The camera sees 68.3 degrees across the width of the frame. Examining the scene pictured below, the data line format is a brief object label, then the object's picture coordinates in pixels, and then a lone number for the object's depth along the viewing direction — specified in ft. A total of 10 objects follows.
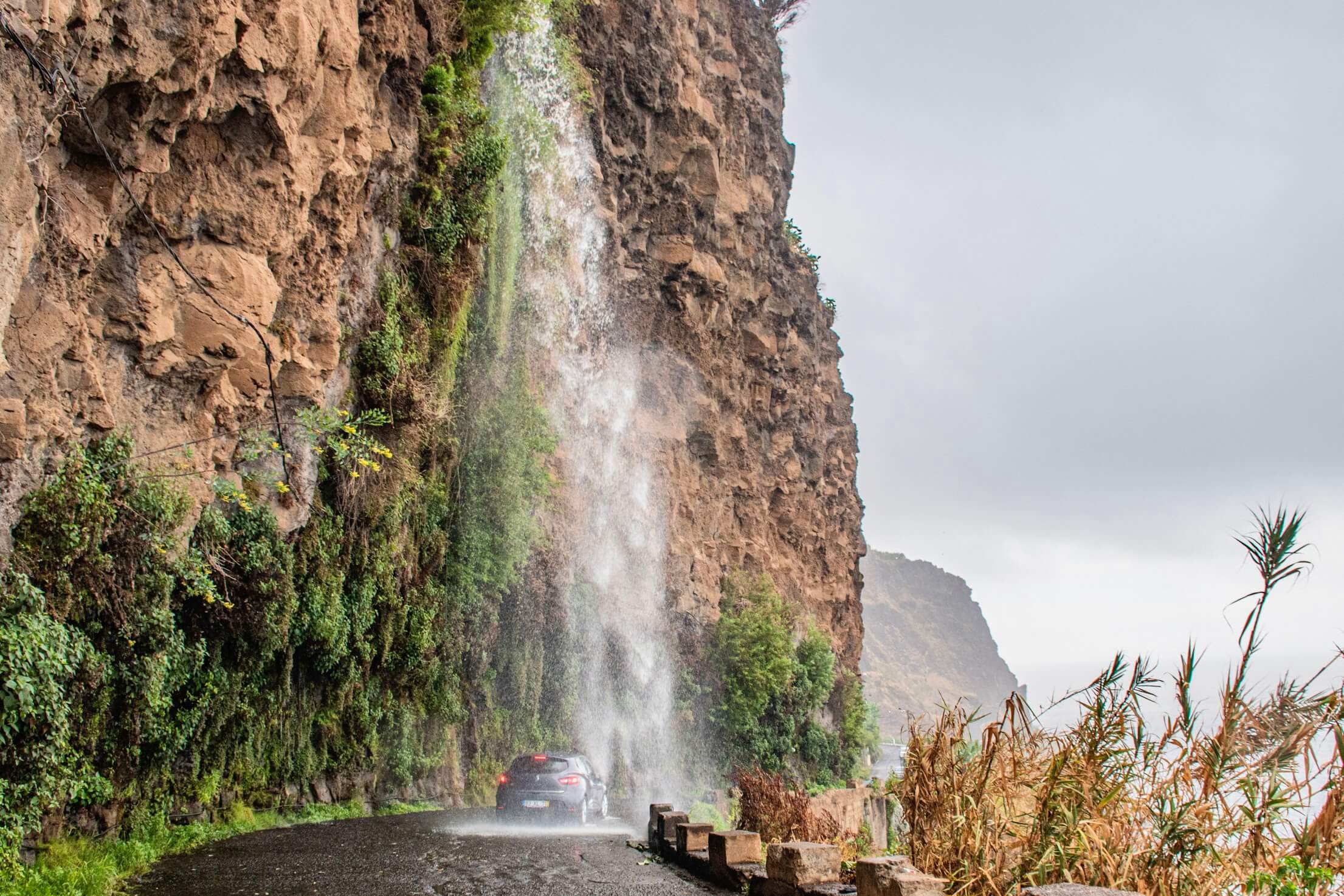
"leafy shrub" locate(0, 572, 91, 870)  24.50
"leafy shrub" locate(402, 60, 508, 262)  54.60
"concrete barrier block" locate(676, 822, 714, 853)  34.37
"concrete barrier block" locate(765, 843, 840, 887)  24.16
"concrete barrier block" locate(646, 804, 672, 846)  40.88
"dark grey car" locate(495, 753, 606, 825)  50.96
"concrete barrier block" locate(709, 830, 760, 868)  30.01
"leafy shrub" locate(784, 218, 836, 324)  131.34
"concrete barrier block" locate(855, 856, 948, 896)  18.74
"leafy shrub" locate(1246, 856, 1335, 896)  17.10
